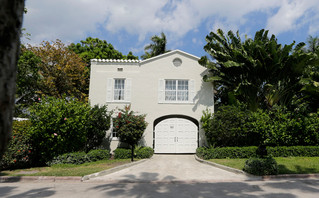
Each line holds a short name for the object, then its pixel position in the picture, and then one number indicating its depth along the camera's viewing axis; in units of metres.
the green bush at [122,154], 14.10
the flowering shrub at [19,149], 10.74
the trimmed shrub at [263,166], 9.15
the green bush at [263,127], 13.98
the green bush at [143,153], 14.12
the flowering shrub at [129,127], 13.31
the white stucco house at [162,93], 16.55
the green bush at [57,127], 11.76
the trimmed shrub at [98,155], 12.96
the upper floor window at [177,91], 16.88
